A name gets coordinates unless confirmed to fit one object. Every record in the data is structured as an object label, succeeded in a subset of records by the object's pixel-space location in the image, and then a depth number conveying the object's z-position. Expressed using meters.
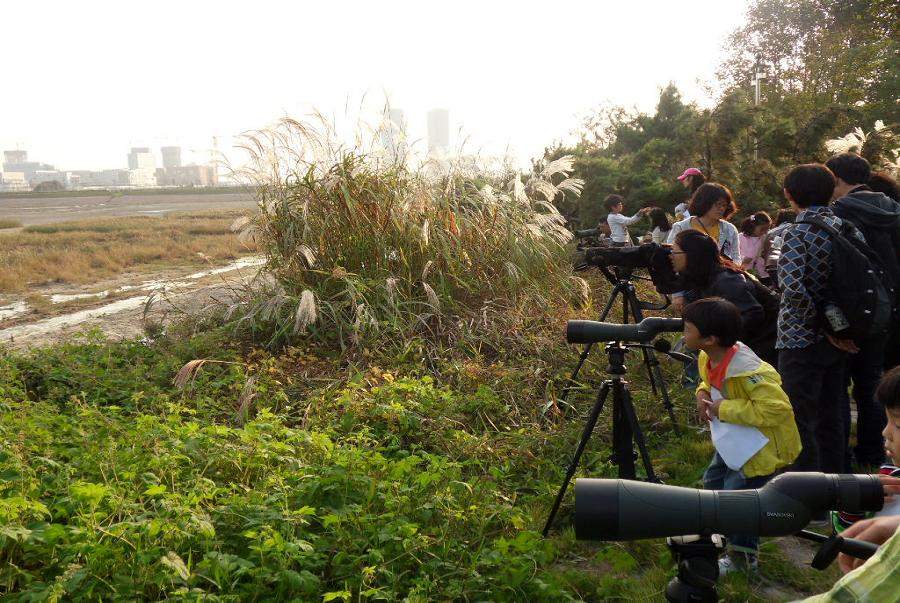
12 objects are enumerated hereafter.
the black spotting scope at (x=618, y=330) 2.84
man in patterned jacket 3.12
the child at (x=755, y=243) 6.02
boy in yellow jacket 2.65
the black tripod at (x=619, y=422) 2.98
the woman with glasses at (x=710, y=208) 4.42
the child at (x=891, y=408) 1.67
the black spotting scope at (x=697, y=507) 1.07
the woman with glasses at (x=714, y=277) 3.41
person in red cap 5.89
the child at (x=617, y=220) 7.88
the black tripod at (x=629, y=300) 4.66
